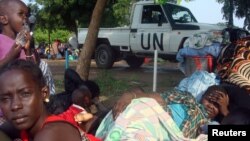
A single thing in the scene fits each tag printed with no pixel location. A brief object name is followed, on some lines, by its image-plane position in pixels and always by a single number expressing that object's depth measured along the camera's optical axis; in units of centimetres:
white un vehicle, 1199
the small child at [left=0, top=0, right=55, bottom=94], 291
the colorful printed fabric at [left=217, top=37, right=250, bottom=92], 392
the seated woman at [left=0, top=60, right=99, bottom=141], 191
